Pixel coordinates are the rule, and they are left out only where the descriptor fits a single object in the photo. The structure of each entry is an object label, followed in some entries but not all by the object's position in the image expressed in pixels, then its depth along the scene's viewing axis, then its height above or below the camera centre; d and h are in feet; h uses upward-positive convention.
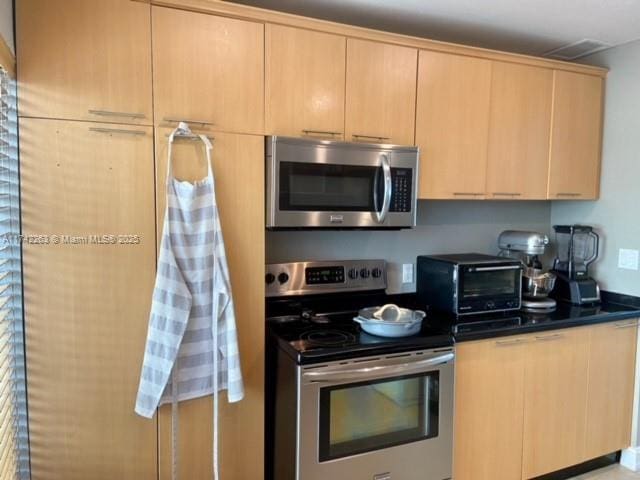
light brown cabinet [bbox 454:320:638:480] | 7.50 -3.25
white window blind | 5.32 -1.13
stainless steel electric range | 6.27 -2.78
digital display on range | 8.18 -1.20
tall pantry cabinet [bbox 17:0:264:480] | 5.65 +0.21
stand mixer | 8.79 -1.18
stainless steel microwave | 6.78 +0.36
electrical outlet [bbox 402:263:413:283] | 9.18 -1.25
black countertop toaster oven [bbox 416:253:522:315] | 8.19 -1.32
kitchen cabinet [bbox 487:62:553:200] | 8.58 +1.47
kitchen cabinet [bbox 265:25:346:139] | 6.77 +1.85
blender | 9.32 -1.09
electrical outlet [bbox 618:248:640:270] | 9.07 -0.89
